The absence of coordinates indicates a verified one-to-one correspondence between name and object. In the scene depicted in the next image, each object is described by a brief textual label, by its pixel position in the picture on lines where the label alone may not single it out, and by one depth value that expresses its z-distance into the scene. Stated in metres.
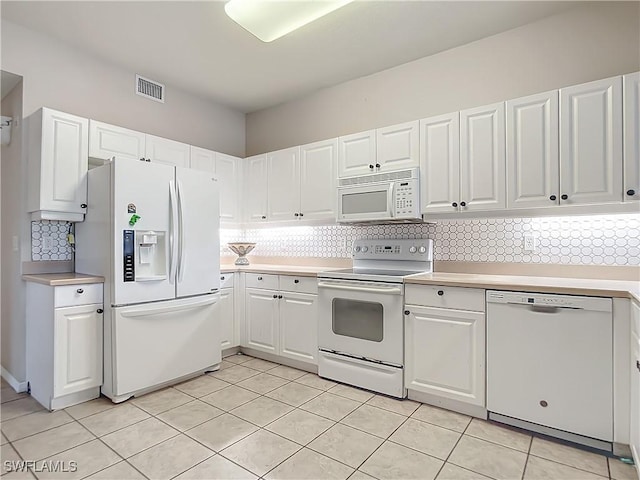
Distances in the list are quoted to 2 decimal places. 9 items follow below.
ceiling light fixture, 2.22
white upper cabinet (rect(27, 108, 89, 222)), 2.64
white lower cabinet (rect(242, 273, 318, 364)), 3.17
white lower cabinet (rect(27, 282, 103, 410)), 2.43
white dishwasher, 1.93
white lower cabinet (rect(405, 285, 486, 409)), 2.32
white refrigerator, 2.60
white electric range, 2.65
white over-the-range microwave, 2.86
